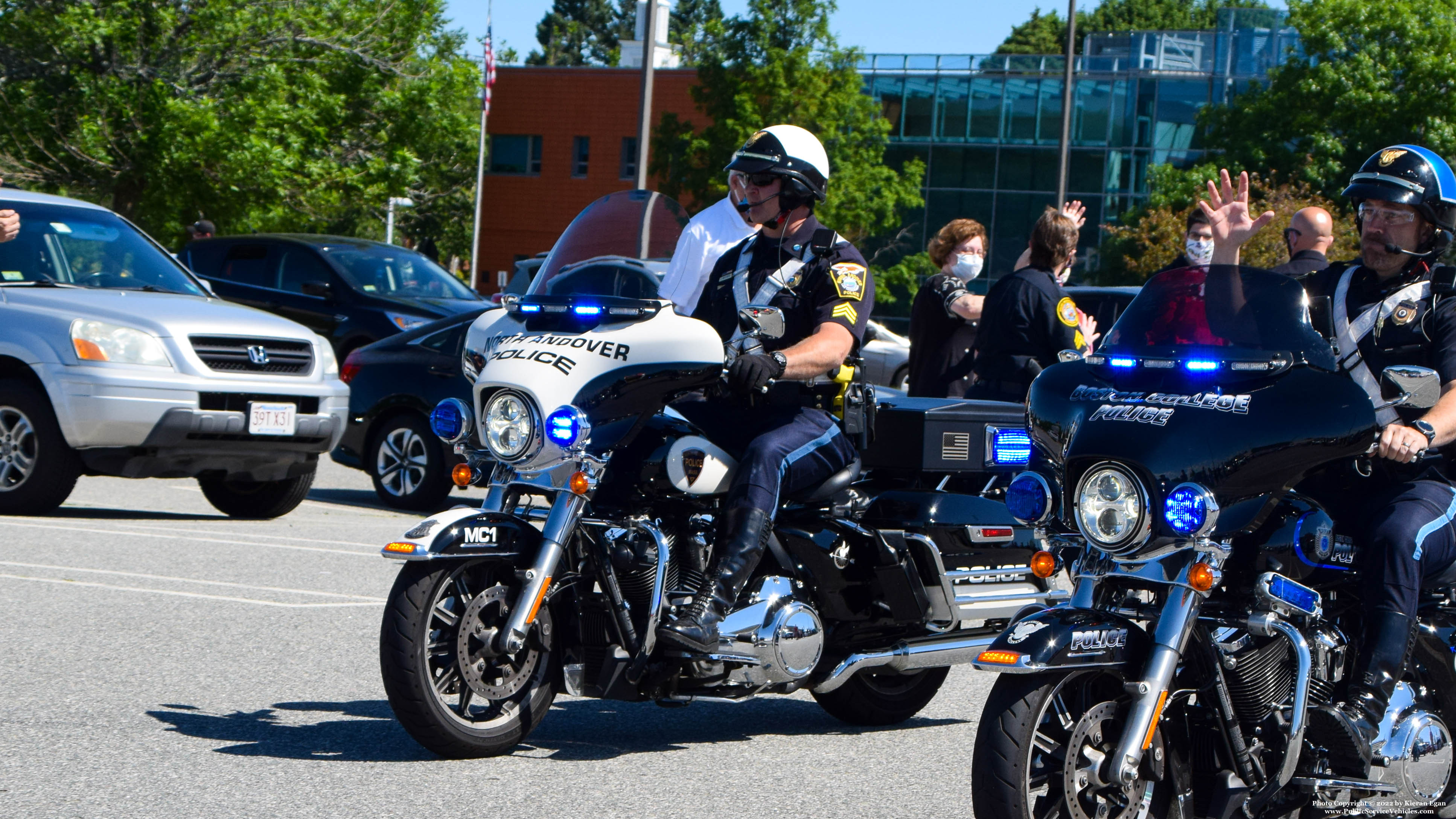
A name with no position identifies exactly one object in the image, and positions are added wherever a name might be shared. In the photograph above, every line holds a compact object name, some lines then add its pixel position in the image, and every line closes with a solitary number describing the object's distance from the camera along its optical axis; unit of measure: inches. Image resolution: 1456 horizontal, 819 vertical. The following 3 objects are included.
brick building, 2401.6
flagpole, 1796.3
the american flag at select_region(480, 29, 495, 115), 1841.8
